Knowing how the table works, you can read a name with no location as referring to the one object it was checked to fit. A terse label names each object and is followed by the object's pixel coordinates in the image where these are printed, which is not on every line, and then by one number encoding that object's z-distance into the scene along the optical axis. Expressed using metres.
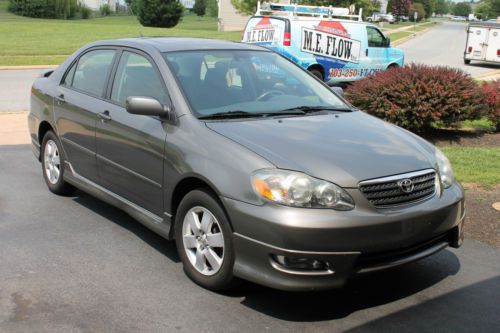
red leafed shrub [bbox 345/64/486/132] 8.99
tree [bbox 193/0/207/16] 106.62
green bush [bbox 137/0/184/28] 53.84
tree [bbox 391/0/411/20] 101.81
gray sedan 3.58
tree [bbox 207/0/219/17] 104.56
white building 95.08
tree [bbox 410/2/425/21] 107.88
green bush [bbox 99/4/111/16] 85.19
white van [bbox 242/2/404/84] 15.82
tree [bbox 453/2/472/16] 190.12
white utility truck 26.98
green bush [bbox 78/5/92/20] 69.94
